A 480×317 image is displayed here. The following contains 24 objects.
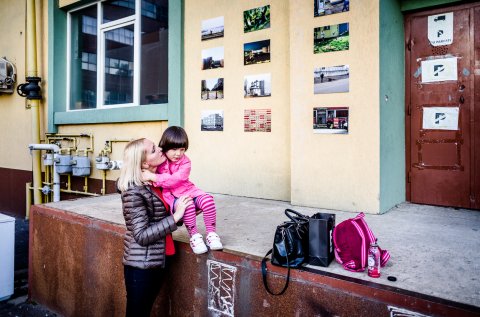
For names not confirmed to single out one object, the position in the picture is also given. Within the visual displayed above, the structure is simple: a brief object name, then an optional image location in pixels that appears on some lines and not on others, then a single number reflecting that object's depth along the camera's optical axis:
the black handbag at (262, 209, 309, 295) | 2.15
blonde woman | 2.26
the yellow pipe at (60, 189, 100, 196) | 6.19
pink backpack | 2.08
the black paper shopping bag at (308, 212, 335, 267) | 2.16
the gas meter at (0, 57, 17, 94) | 7.31
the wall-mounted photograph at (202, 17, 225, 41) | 4.70
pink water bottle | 1.98
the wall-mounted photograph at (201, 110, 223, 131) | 4.74
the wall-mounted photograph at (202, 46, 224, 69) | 4.71
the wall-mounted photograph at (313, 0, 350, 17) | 3.61
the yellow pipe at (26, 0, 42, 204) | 6.83
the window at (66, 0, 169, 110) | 5.52
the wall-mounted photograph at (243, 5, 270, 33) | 4.32
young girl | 2.54
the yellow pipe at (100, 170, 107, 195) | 5.93
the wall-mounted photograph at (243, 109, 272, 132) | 4.35
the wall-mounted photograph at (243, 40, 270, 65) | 4.34
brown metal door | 3.75
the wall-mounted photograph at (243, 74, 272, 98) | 4.34
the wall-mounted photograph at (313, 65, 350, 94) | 3.63
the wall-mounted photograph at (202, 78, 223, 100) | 4.73
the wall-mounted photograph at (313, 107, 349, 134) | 3.64
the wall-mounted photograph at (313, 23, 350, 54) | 3.62
